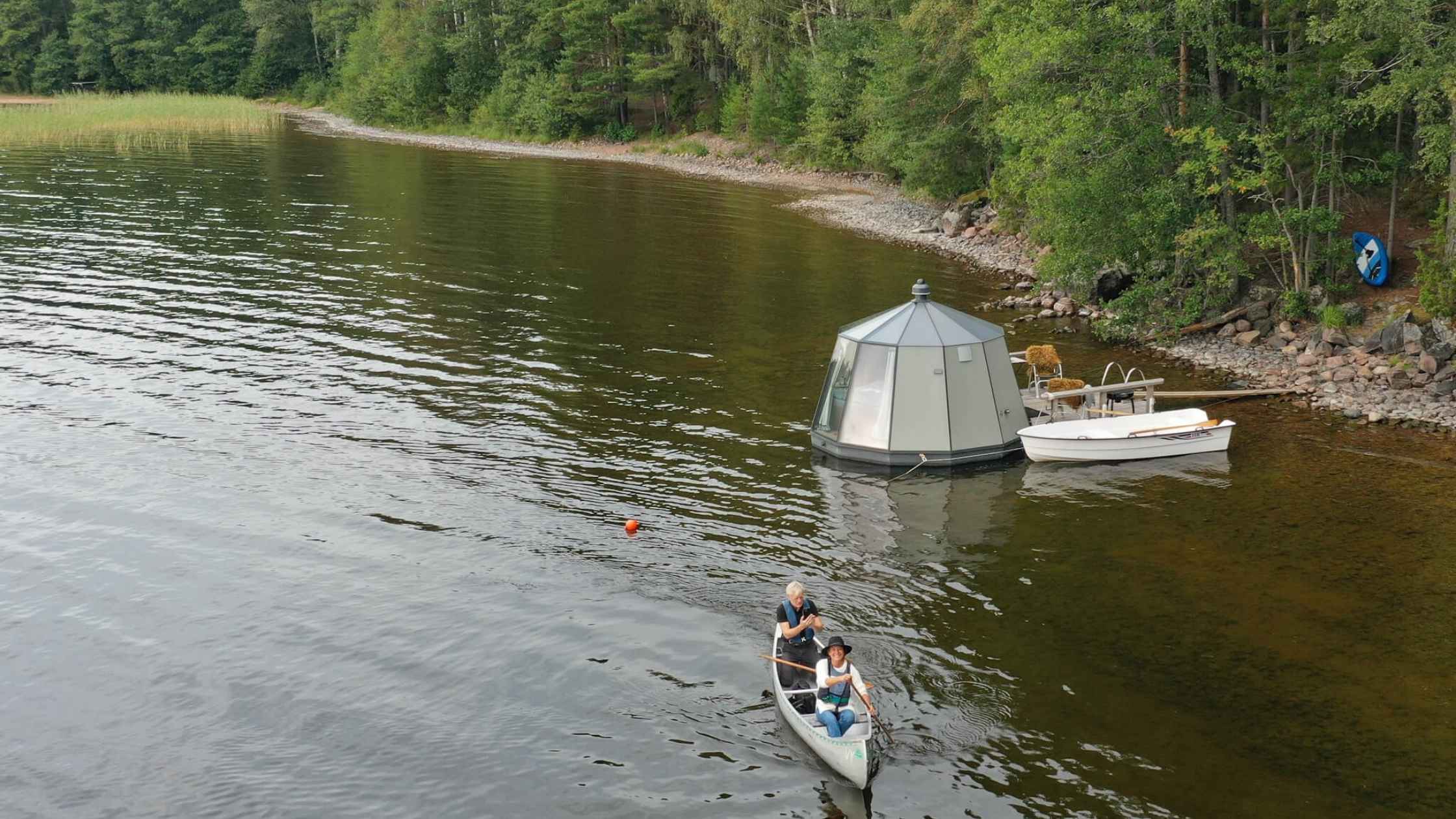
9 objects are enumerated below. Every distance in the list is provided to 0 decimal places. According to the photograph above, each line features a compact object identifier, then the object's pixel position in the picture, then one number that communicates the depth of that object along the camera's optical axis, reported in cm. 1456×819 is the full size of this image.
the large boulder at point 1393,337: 3023
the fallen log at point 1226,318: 3500
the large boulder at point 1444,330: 2919
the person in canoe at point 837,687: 1471
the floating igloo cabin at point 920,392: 2555
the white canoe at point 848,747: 1433
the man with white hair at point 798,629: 1634
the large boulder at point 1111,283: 3947
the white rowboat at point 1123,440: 2566
